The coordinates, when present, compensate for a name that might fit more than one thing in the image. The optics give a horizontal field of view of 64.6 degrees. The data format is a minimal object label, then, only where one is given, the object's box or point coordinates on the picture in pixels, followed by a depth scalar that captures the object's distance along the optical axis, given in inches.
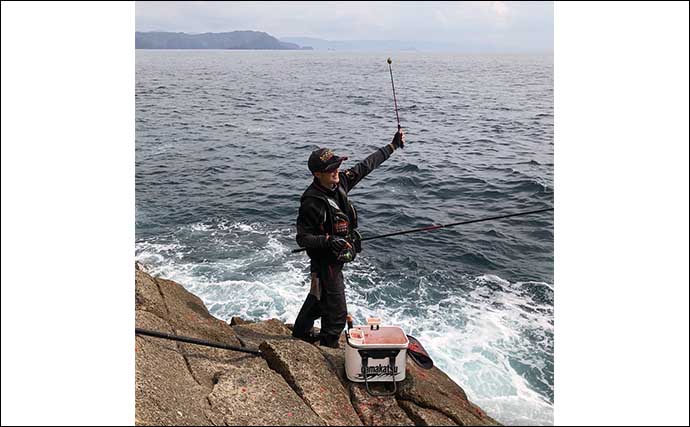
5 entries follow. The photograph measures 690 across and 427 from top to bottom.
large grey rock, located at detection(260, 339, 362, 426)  137.8
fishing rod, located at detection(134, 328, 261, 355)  158.9
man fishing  169.3
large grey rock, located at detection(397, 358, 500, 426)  141.5
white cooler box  145.9
